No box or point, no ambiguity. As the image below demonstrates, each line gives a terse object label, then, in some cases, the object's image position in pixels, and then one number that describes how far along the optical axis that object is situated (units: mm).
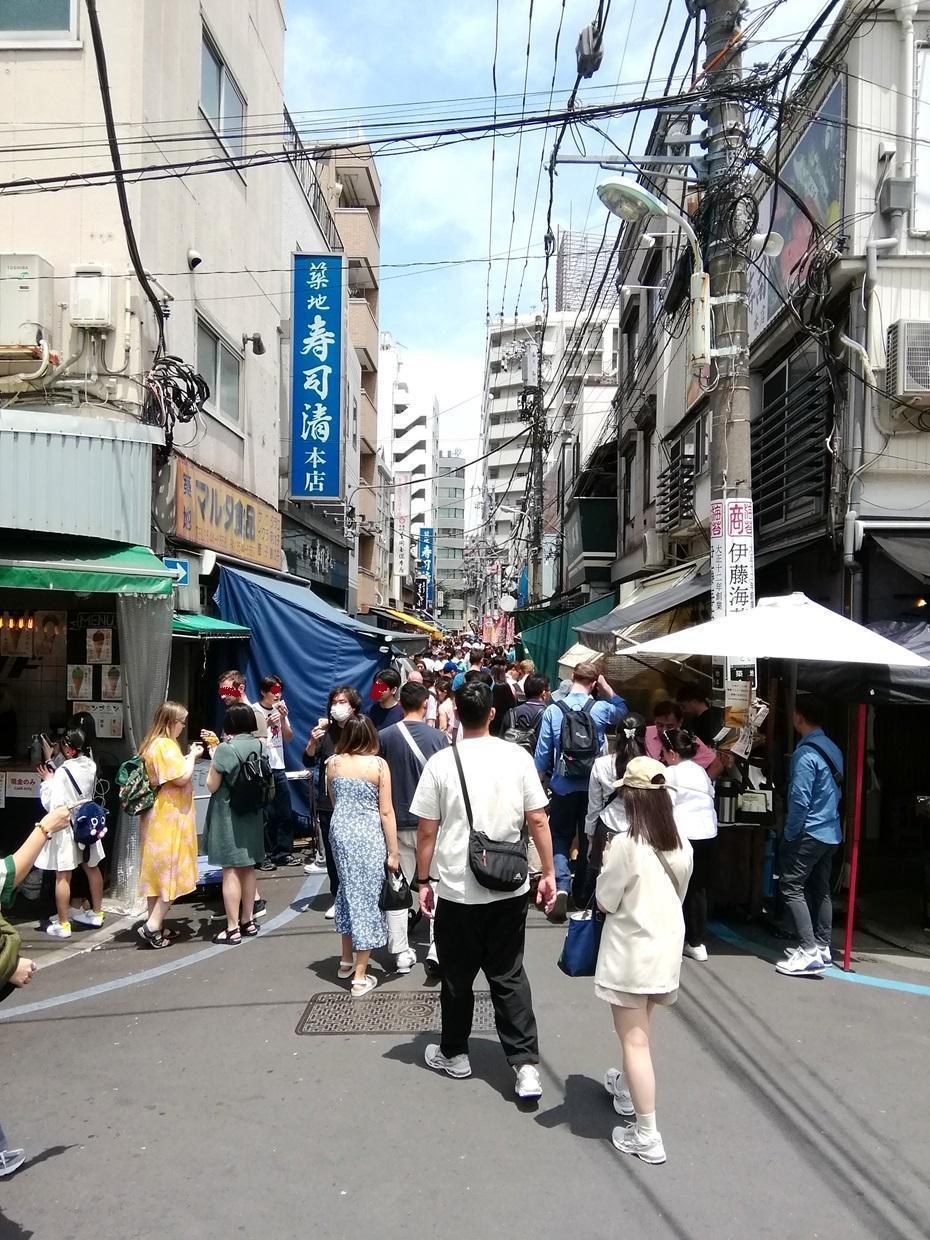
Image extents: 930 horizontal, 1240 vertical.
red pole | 5980
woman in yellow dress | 6344
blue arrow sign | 8069
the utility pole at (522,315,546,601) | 27359
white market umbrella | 5867
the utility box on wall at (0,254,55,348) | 7992
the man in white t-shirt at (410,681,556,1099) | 4113
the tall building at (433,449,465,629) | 102312
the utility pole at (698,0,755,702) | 7512
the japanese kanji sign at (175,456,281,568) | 9281
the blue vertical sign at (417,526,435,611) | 60094
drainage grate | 4922
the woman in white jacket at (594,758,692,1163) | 3602
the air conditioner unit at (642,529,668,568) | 16547
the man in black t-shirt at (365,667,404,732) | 7270
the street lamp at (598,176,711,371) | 7641
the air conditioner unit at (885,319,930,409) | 7652
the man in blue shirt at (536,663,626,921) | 7094
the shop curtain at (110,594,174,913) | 7391
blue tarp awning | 10023
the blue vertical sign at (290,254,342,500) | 14281
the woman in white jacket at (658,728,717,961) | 5855
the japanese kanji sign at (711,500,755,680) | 7492
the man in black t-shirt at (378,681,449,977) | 5965
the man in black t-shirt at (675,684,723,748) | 8070
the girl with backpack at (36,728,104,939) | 6570
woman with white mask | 7094
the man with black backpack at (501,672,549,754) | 9305
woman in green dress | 6234
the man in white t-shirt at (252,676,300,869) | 8836
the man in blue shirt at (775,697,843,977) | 5891
